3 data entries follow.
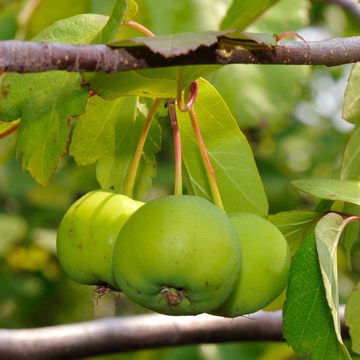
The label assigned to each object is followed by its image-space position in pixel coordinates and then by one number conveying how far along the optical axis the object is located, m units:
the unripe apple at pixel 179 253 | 0.41
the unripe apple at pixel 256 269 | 0.43
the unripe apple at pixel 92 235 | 0.43
